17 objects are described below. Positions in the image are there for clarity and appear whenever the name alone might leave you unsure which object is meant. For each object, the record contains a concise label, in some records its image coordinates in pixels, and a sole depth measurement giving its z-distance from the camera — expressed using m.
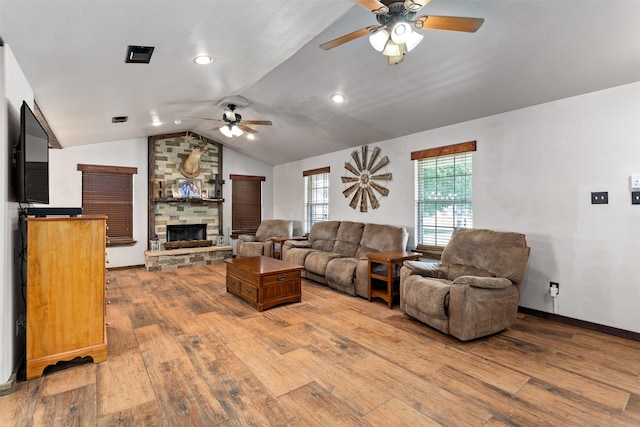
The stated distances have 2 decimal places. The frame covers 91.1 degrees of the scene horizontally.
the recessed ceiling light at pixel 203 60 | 2.85
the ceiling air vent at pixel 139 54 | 2.44
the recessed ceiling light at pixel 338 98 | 4.06
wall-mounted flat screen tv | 2.18
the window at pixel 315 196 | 6.76
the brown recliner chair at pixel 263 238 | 6.68
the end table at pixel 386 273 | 3.95
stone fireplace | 6.63
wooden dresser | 2.30
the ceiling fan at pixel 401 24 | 1.95
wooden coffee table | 3.82
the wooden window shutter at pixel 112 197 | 6.02
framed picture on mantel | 6.95
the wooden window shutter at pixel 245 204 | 7.82
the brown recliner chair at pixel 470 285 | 2.88
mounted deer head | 6.85
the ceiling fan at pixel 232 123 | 4.62
